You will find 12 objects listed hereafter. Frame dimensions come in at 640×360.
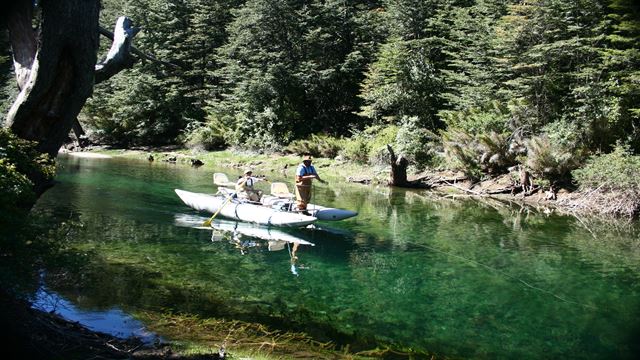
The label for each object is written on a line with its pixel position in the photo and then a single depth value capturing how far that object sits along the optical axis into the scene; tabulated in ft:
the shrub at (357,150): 97.81
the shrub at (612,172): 57.98
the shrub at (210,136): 124.98
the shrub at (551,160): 66.54
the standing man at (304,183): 42.55
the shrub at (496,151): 75.14
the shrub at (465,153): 77.82
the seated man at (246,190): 47.44
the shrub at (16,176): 16.81
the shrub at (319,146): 107.55
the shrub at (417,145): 87.56
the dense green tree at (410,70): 102.83
